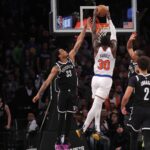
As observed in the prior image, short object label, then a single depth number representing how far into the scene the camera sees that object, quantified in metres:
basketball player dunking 16.92
